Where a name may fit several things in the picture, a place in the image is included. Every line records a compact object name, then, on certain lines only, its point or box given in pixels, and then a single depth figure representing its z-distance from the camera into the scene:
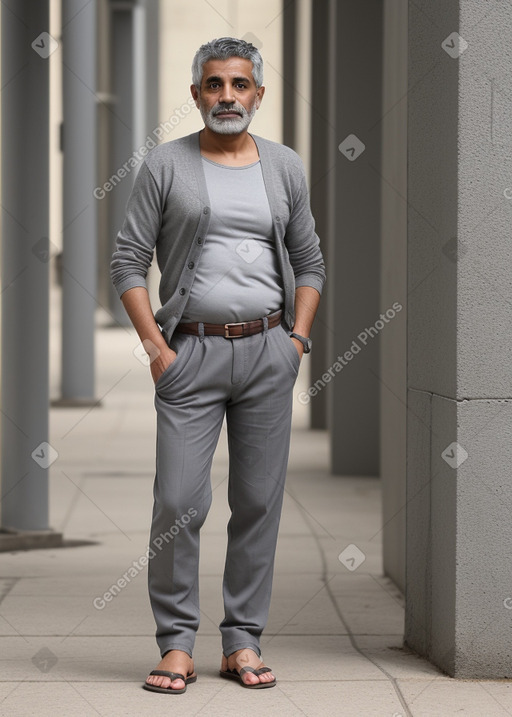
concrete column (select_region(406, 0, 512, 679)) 7.17
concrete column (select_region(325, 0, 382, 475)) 14.74
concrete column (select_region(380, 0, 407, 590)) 9.76
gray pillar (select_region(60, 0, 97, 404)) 22.26
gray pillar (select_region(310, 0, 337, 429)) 18.15
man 6.96
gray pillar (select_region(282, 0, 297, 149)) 22.03
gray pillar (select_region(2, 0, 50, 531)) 11.43
